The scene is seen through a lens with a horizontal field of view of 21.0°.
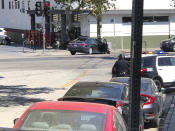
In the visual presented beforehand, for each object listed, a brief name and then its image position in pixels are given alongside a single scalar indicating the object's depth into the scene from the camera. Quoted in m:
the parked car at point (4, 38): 55.25
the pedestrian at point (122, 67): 18.47
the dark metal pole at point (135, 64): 7.38
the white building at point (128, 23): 48.22
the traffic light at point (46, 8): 40.75
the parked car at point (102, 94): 9.93
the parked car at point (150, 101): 12.87
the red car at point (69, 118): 6.70
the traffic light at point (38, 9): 40.91
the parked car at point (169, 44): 43.06
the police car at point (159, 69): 19.88
